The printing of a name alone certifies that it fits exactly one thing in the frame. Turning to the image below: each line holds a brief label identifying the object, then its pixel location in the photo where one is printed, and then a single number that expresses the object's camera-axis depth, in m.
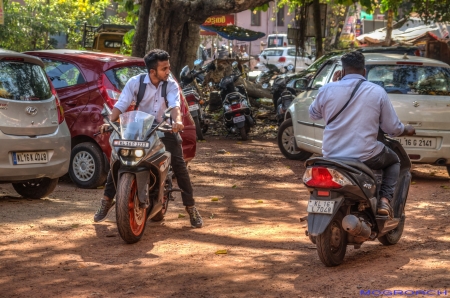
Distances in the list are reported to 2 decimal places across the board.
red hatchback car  10.80
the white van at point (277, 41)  57.88
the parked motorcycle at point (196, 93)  15.43
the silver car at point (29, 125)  9.26
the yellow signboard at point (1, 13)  14.29
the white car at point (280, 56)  47.25
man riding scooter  6.66
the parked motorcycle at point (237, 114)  16.86
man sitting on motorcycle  7.97
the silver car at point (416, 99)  11.42
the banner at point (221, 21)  30.51
